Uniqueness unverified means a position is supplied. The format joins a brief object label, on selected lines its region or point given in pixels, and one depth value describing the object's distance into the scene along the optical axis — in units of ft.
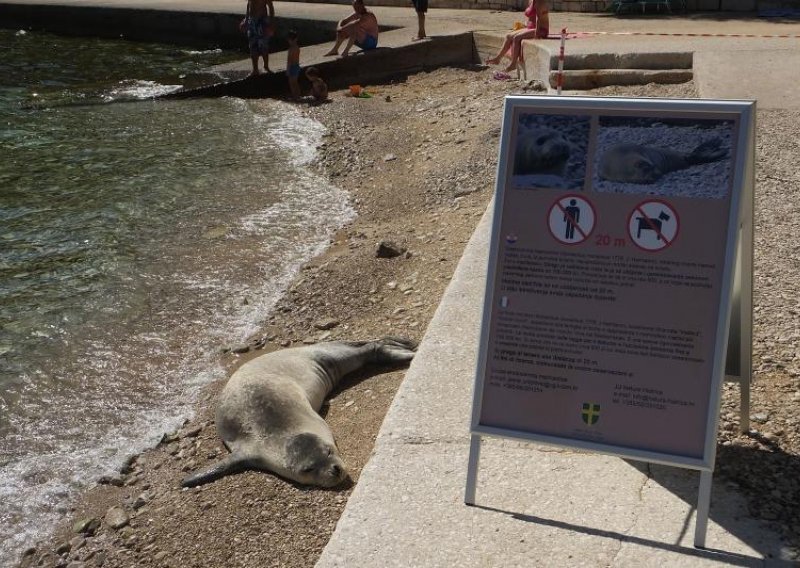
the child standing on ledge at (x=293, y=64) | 52.42
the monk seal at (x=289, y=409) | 16.94
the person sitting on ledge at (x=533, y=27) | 49.65
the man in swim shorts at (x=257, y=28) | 54.29
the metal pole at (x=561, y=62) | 29.63
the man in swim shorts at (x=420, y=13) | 56.24
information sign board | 11.00
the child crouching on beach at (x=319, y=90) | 52.11
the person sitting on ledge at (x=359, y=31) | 55.93
